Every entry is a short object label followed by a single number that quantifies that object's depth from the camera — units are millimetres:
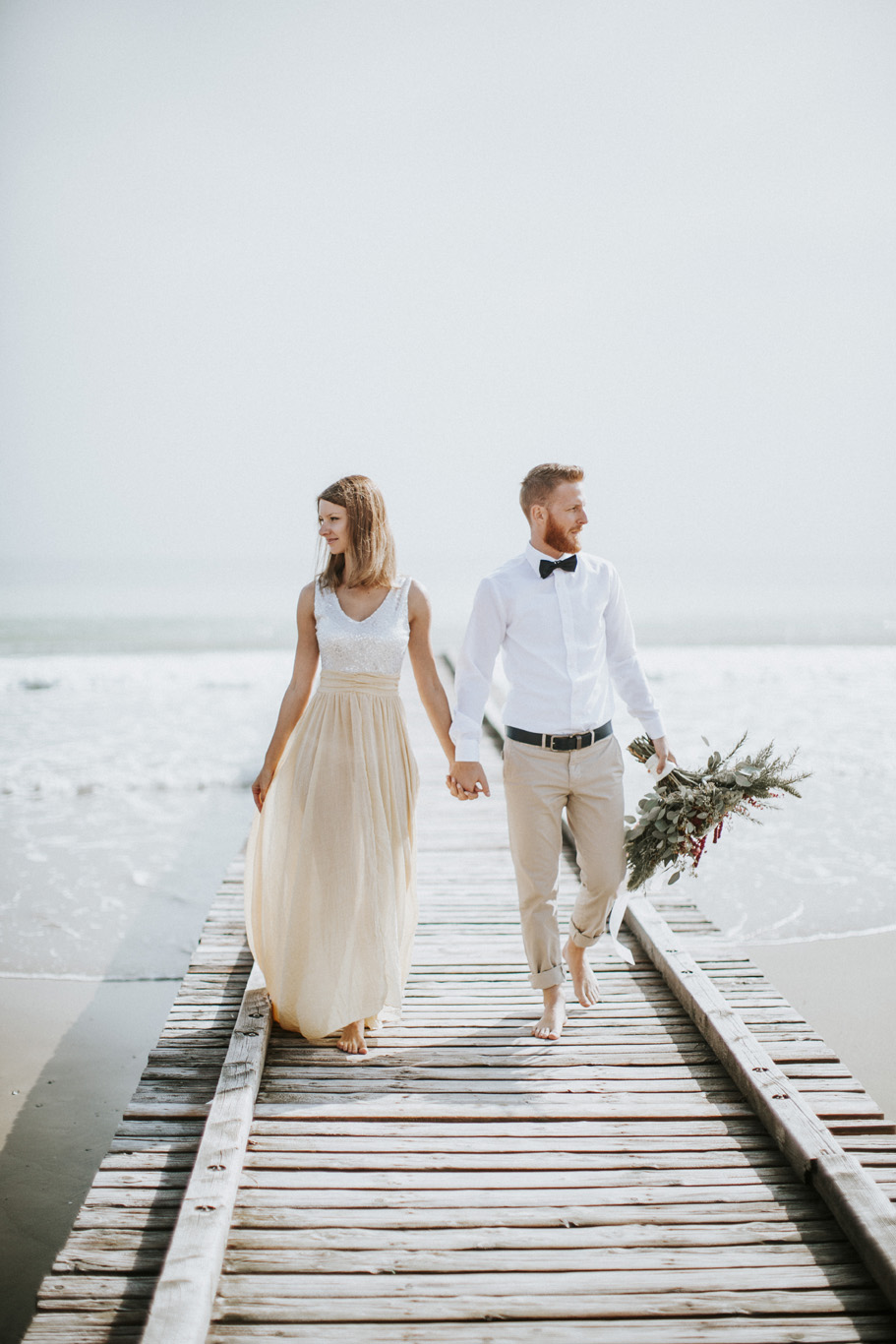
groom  3455
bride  3428
